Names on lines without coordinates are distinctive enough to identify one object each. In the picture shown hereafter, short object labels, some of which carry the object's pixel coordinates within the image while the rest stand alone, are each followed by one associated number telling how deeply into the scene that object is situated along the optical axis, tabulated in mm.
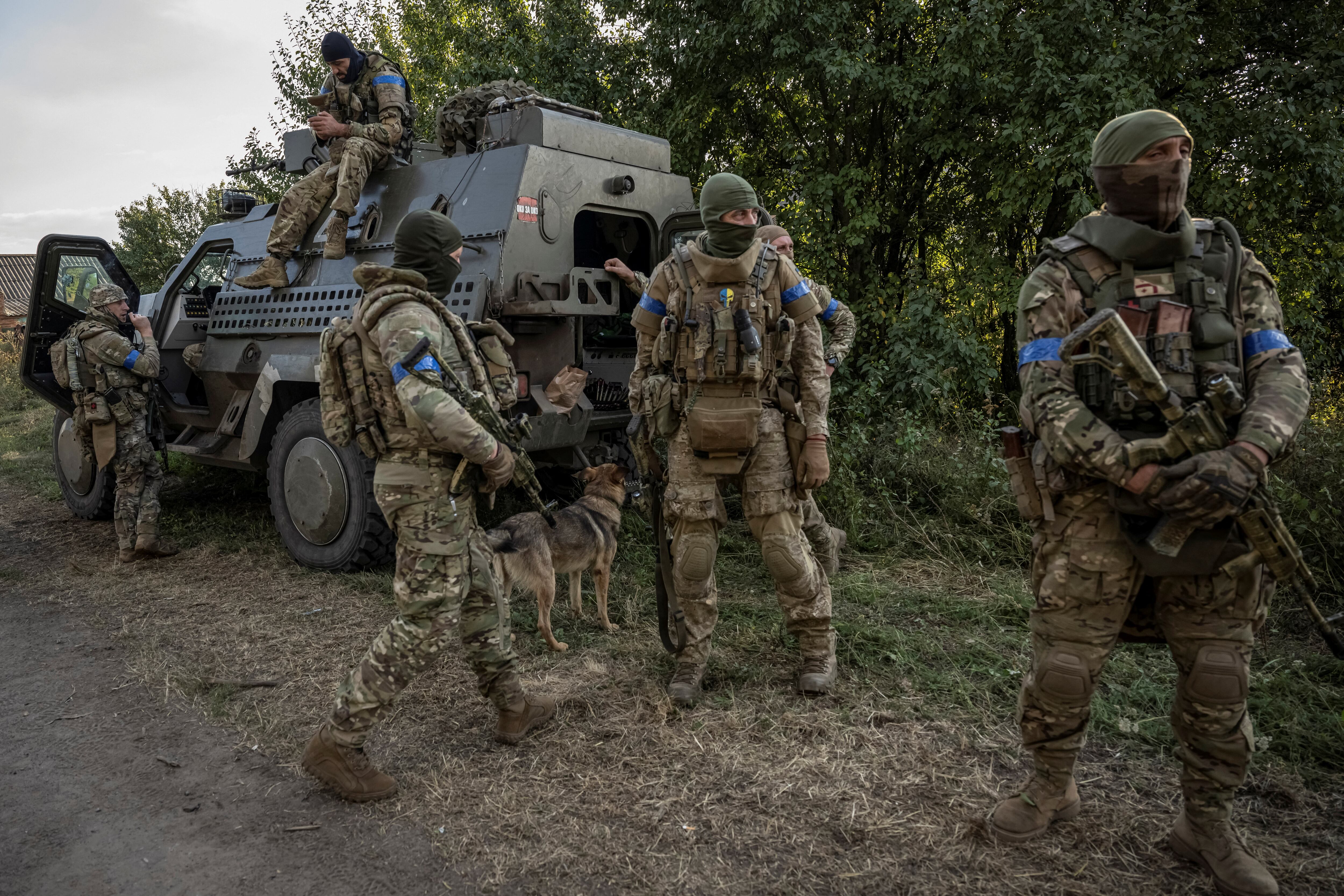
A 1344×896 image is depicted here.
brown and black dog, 4273
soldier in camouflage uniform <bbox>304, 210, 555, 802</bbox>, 2832
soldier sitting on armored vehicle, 5527
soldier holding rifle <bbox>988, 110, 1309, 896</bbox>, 2195
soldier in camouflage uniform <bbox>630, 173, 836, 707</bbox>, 3379
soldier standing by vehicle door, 6012
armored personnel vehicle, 5008
